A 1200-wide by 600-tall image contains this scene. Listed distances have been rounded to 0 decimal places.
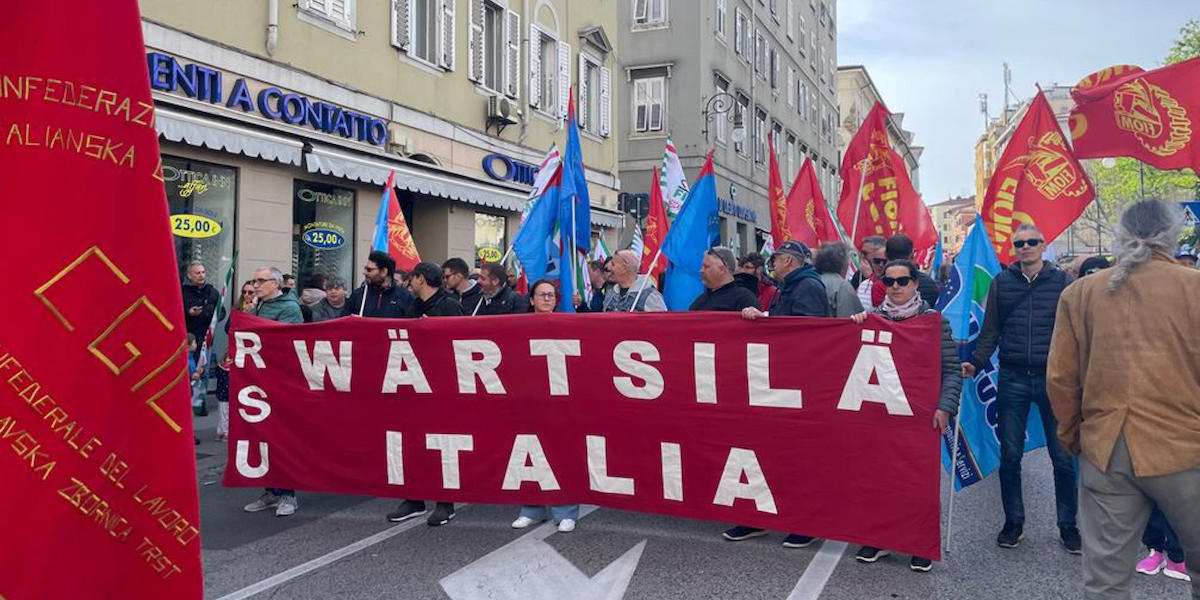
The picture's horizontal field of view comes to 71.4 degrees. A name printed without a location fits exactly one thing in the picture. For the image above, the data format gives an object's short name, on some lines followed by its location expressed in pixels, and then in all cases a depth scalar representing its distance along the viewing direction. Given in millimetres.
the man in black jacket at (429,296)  6121
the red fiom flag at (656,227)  10227
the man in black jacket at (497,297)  6328
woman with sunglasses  4500
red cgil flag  1563
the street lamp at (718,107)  27644
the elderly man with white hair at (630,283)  6611
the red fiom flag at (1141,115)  6598
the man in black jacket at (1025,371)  4906
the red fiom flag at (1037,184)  6734
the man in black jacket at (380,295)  6543
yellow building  10422
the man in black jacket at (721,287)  5680
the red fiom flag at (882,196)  8961
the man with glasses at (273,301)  6316
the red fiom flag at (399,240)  10052
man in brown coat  2957
